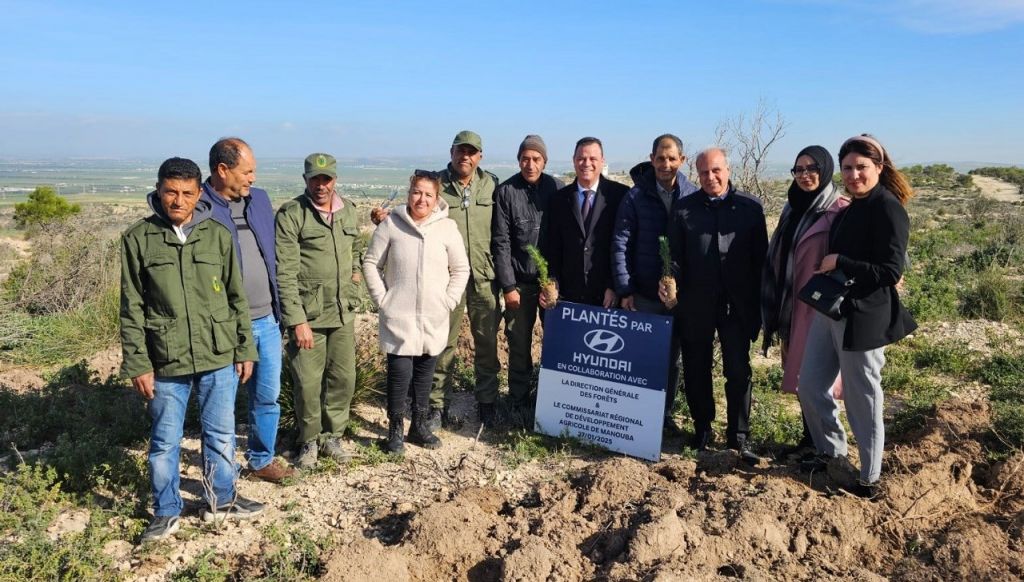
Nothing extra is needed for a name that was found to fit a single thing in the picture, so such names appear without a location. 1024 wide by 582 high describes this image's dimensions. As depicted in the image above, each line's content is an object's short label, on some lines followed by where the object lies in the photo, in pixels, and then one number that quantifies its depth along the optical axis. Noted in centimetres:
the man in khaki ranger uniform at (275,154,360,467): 431
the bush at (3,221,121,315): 918
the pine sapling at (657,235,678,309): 456
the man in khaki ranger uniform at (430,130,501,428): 500
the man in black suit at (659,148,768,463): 451
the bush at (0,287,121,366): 731
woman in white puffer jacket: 465
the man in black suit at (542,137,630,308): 491
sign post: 494
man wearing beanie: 507
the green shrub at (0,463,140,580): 322
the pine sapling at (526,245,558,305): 487
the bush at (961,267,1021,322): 884
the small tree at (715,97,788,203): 741
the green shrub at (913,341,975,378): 674
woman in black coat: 367
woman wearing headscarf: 424
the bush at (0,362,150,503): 419
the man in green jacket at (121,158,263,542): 340
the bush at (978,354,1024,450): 468
